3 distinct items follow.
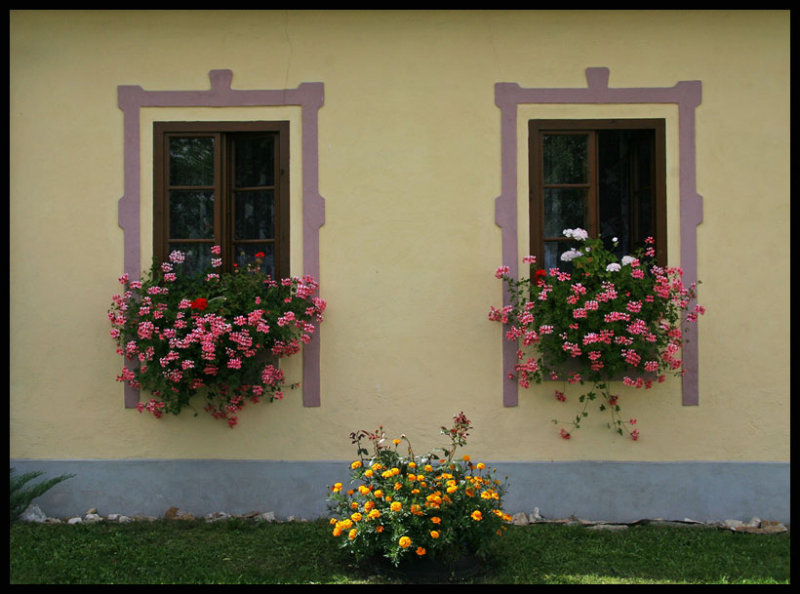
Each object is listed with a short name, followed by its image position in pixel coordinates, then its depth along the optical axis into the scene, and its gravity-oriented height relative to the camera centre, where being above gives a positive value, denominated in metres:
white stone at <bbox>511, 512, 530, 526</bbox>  5.58 -1.43
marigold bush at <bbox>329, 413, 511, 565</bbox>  4.26 -1.07
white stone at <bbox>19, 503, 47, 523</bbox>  5.70 -1.44
